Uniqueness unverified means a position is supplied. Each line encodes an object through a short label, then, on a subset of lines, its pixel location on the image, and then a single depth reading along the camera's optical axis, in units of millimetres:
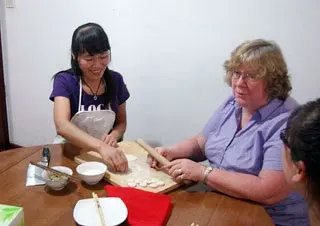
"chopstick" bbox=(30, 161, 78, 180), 1195
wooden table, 1042
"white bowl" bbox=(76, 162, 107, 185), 1203
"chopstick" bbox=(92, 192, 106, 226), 999
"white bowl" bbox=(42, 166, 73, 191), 1157
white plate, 1007
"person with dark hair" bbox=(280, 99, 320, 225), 783
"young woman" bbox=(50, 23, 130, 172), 1557
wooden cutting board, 1227
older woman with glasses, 1185
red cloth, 1020
